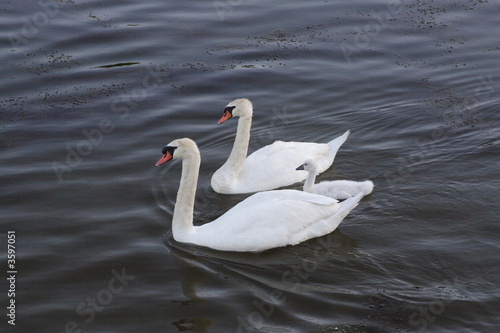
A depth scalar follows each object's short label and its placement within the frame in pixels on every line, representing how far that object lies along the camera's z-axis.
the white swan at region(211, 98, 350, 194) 12.32
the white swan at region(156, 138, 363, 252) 10.59
